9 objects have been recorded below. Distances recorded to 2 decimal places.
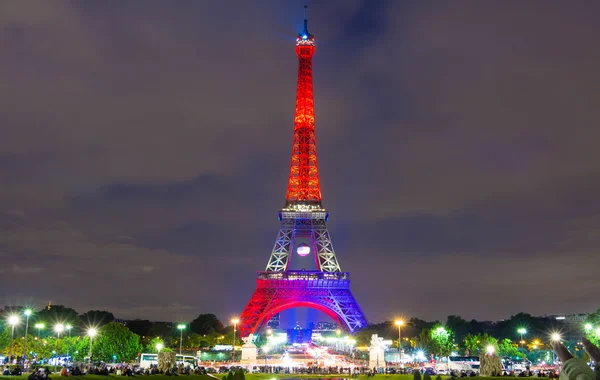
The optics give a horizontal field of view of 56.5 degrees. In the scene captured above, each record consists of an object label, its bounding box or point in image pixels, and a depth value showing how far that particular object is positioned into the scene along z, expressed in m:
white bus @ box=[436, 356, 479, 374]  70.62
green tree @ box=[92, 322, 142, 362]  83.25
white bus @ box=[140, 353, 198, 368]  74.69
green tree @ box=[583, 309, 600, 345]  78.69
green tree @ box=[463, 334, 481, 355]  104.57
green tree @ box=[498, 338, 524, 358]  100.88
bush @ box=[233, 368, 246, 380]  43.34
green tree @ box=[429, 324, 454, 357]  99.12
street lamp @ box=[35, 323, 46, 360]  84.86
